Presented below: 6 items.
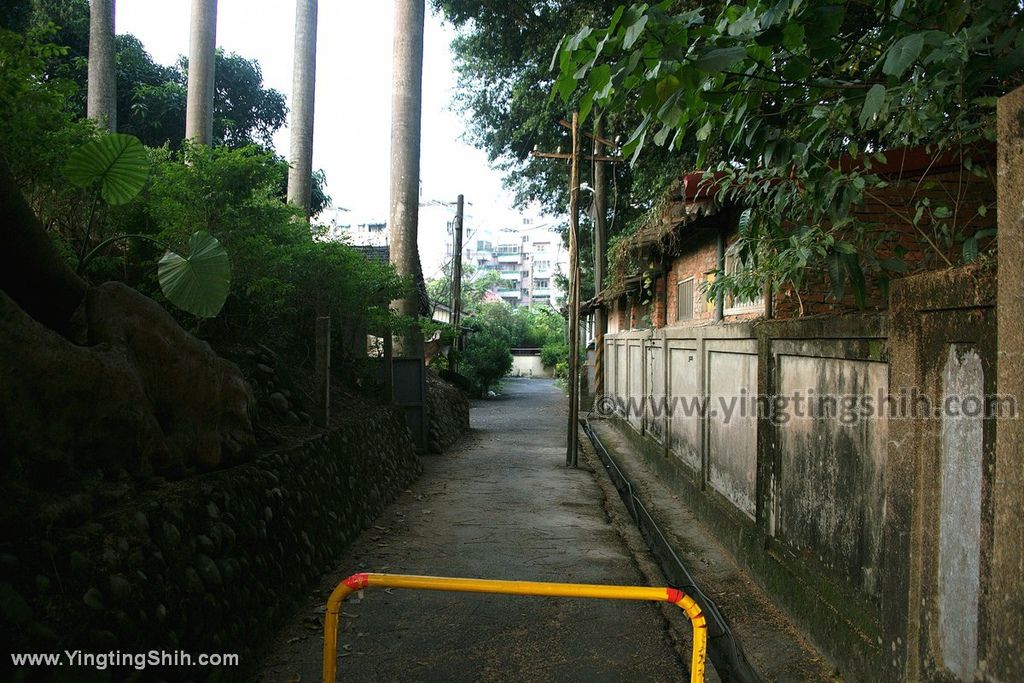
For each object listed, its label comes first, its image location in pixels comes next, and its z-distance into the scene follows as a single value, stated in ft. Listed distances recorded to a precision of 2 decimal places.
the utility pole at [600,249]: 61.93
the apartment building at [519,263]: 268.82
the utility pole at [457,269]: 86.89
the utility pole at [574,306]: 39.34
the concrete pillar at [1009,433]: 7.63
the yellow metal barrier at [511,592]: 8.94
